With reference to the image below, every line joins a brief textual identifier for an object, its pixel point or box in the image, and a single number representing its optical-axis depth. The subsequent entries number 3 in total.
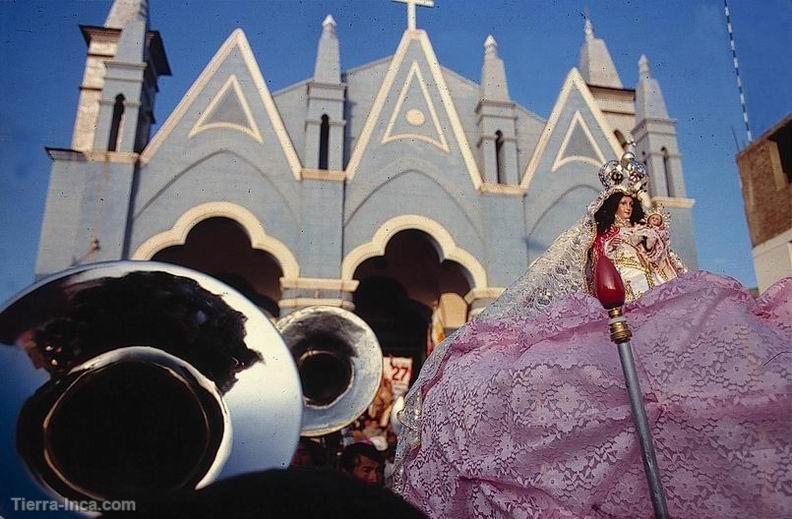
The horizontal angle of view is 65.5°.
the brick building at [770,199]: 12.30
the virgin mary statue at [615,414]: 1.92
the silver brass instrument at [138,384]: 2.16
